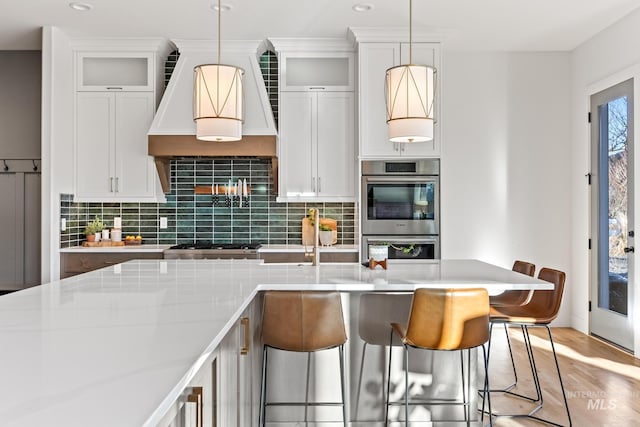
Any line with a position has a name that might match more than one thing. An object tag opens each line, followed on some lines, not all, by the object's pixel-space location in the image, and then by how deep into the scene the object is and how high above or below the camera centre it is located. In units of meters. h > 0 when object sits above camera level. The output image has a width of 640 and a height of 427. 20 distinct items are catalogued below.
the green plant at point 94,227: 5.20 -0.14
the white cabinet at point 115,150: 5.03 +0.62
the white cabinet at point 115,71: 5.02 +1.40
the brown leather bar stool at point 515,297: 3.24 -0.53
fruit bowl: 5.23 -0.27
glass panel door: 4.52 +0.02
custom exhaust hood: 4.90 +0.85
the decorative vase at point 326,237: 5.06 -0.23
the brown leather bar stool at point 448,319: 2.32 -0.47
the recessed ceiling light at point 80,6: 4.19 +1.69
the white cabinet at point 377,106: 4.81 +1.00
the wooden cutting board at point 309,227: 5.25 -0.13
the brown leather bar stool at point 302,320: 2.43 -0.50
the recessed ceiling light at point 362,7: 4.20 +1.69
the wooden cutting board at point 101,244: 5.09 -0.30
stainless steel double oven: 4.83 +0.08
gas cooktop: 4.85 -0.31
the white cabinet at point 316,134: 5.03 +0.78
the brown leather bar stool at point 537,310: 2.84 -0.55
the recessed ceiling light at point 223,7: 4.22 +1.69
